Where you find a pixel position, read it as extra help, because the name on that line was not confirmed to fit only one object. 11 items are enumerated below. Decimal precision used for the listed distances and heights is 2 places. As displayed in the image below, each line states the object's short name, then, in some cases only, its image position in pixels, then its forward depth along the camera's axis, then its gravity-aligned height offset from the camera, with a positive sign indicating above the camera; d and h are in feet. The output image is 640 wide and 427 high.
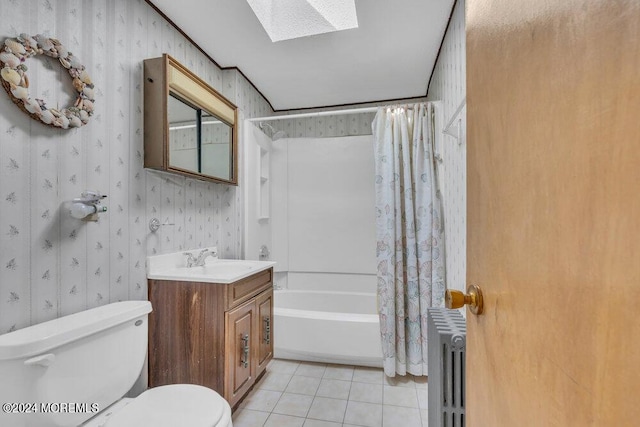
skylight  5.41 +3.85
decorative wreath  3.39 +1.72
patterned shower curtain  6.82 -0.58
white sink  5.19 -1.08
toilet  3.00 -1.90
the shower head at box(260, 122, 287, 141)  10.12 +2.93
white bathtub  7.13 -3.03
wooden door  0.90 +0.01
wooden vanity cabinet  5.14 -2.14
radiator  3.86 -2.17
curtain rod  7.38 +2.65
